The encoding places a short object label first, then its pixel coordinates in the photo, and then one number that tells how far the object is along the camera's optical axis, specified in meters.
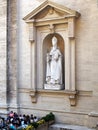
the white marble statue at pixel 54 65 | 14.19
